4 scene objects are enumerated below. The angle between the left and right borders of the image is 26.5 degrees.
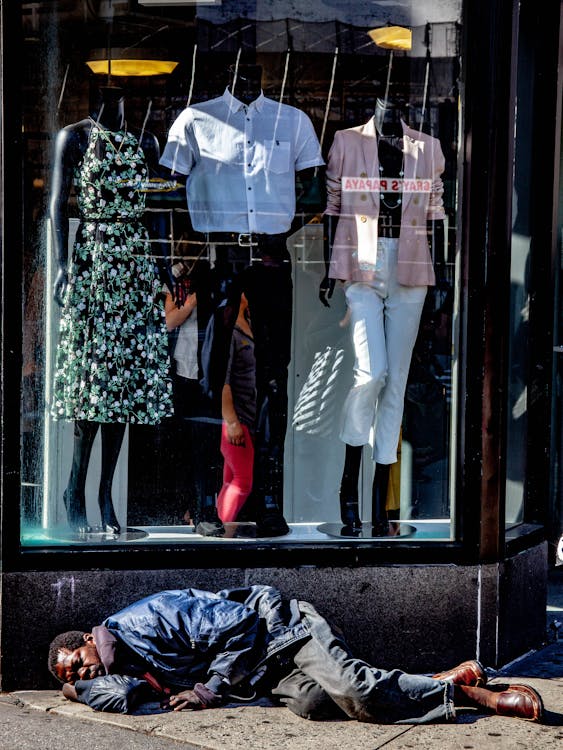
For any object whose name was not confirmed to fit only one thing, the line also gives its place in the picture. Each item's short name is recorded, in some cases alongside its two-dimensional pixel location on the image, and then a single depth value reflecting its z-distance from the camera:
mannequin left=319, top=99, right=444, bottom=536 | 5.64
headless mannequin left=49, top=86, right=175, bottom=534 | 5.35
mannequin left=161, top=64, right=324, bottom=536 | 5.56
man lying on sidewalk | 4.73
